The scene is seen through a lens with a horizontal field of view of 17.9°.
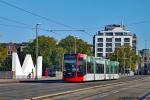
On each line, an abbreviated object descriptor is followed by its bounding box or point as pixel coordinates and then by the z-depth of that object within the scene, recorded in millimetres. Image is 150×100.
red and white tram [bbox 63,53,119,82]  56969
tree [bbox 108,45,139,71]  186750
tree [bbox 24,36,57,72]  147350
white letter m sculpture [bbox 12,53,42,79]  81388
